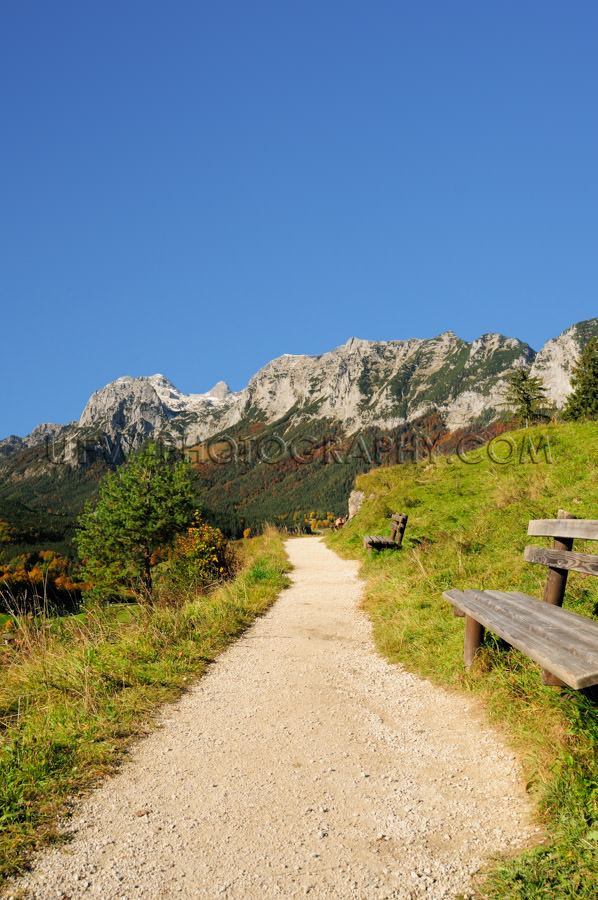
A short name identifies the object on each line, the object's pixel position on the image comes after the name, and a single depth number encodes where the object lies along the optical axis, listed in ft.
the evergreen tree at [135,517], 81.82
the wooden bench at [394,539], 46.54
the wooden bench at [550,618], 11.20
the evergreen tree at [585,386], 145.69
